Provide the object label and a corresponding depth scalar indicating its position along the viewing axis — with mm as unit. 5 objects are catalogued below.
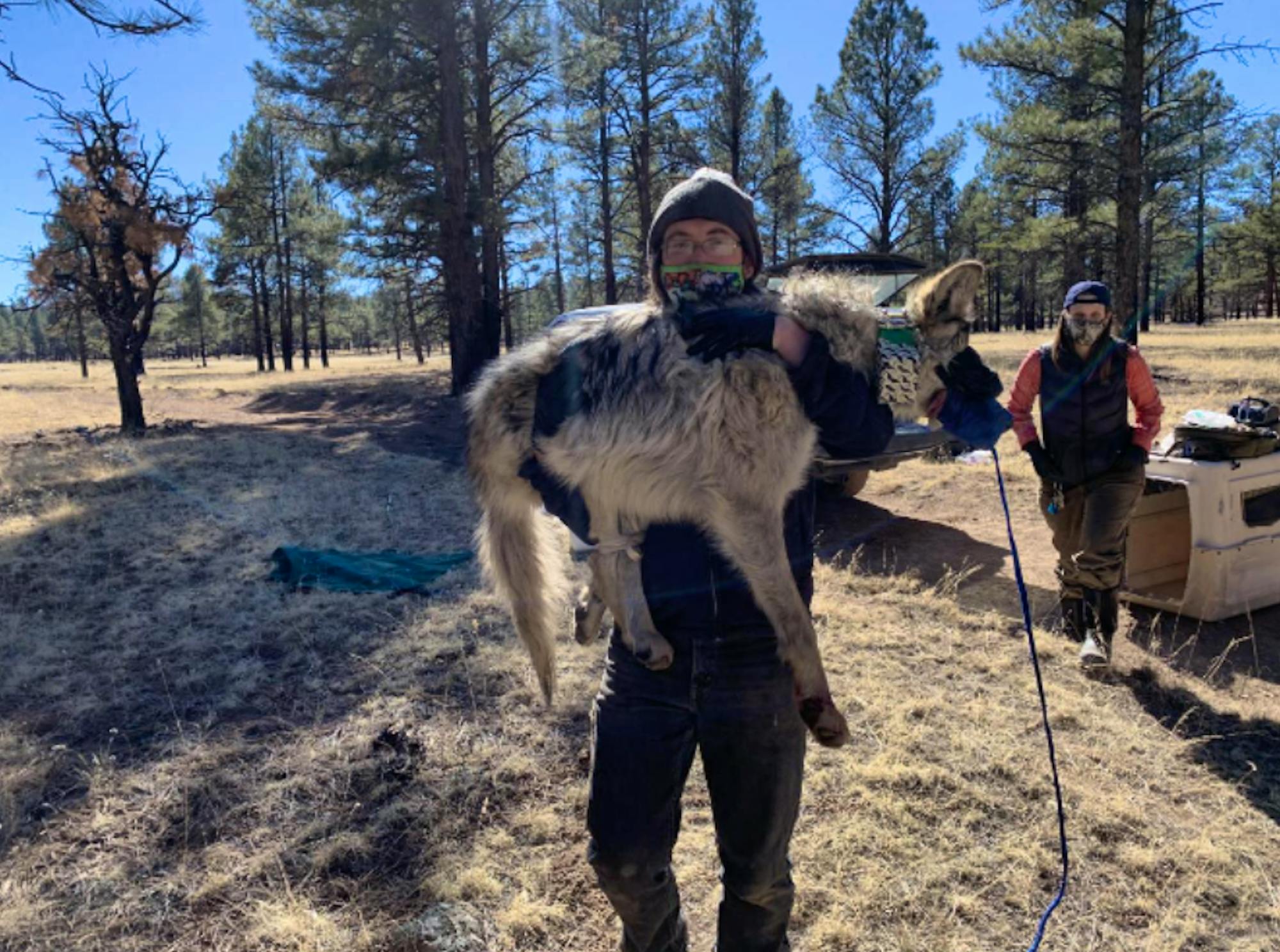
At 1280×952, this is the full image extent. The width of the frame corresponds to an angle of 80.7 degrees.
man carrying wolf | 1711
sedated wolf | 1713
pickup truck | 6668
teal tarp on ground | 5957
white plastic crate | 4836
